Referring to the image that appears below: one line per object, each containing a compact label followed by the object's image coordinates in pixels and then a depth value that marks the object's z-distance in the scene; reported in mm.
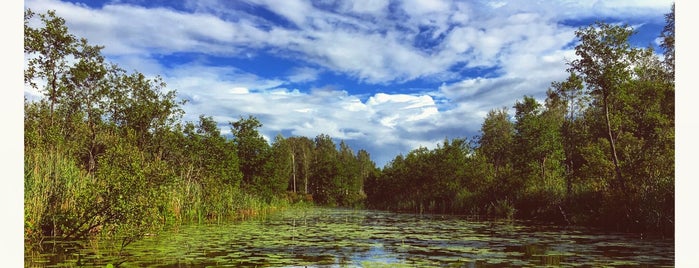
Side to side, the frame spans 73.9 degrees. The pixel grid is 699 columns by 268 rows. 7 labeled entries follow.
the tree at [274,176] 49106
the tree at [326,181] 69125
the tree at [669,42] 25477
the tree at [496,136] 55656
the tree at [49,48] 21625
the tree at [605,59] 20734
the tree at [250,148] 49281
